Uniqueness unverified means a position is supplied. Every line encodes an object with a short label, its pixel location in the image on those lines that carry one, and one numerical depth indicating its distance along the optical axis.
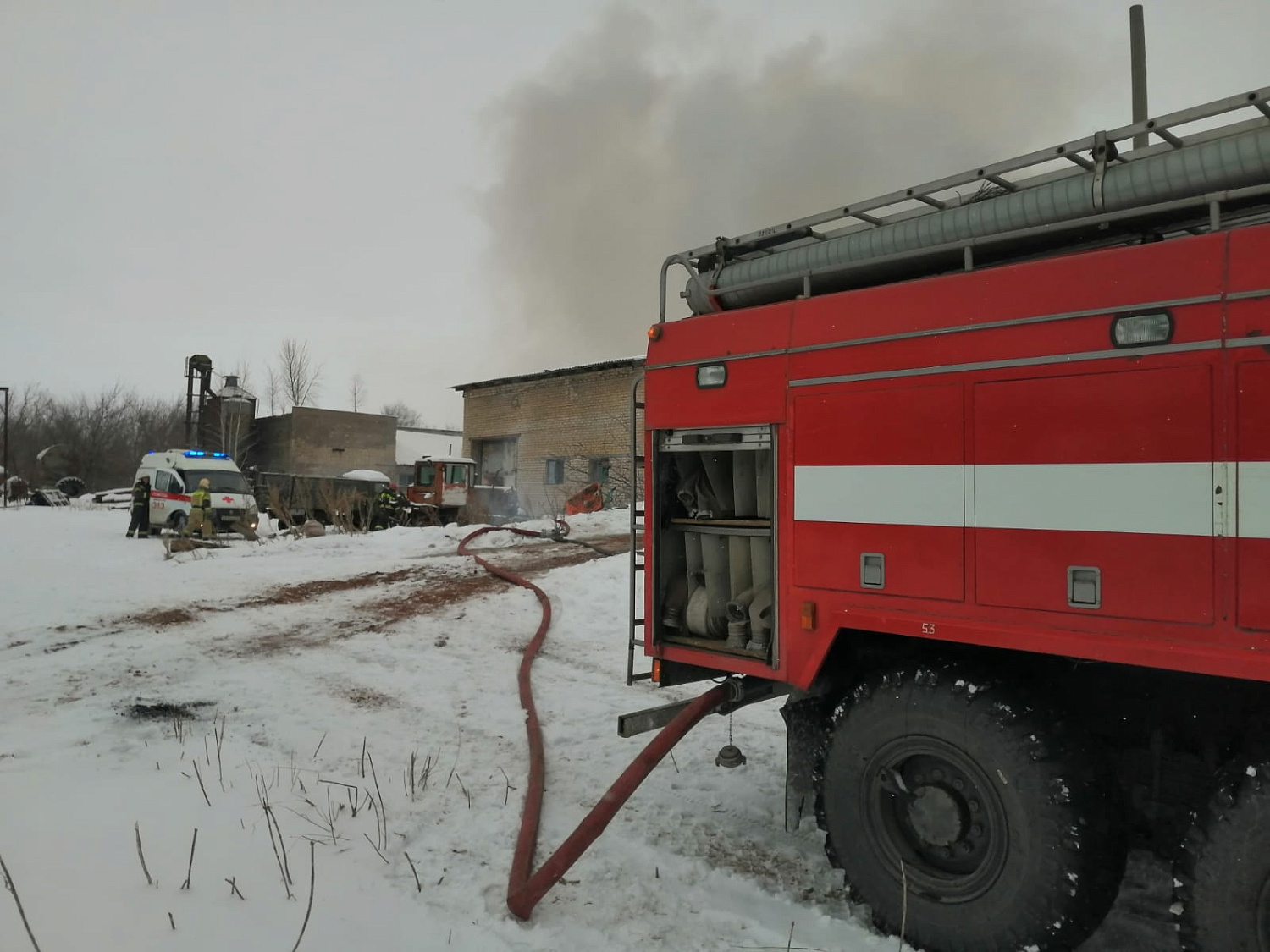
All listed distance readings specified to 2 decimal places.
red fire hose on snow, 3.15
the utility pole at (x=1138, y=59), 5.07
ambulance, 19.64
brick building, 28.88
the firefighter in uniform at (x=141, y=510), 19.56
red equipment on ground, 24.53
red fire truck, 2.40
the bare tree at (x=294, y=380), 61.88
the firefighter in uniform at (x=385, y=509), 23.22
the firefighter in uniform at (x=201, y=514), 17.34
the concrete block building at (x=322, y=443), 49.22
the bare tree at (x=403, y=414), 96.56
